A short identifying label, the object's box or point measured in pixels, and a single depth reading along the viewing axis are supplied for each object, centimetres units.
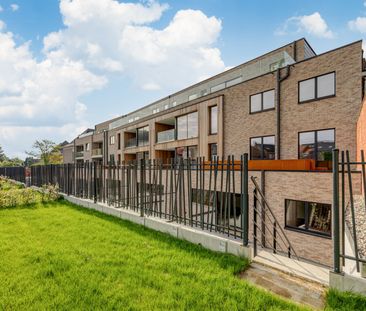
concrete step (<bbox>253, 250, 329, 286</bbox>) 335
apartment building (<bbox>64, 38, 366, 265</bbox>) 956
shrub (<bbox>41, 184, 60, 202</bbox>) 1123
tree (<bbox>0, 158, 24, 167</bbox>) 5150
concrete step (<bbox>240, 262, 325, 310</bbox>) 292
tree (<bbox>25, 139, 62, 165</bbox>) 5778
